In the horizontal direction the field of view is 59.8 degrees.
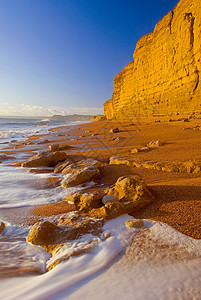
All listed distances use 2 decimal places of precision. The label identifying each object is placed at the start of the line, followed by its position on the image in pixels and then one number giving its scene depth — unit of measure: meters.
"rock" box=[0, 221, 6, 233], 1.89
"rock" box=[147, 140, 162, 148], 5.00
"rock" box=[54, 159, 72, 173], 4.07
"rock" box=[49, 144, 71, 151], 6.02
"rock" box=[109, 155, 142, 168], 3.59
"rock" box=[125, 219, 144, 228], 1.69
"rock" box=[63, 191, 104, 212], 2.15
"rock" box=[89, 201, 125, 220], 1.90
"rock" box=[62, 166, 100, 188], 3.11
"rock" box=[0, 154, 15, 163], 5.70
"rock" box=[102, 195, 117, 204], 2.13
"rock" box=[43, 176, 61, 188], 3.29
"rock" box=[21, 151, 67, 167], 4.55
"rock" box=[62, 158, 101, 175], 3.55
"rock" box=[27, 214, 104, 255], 1.59
